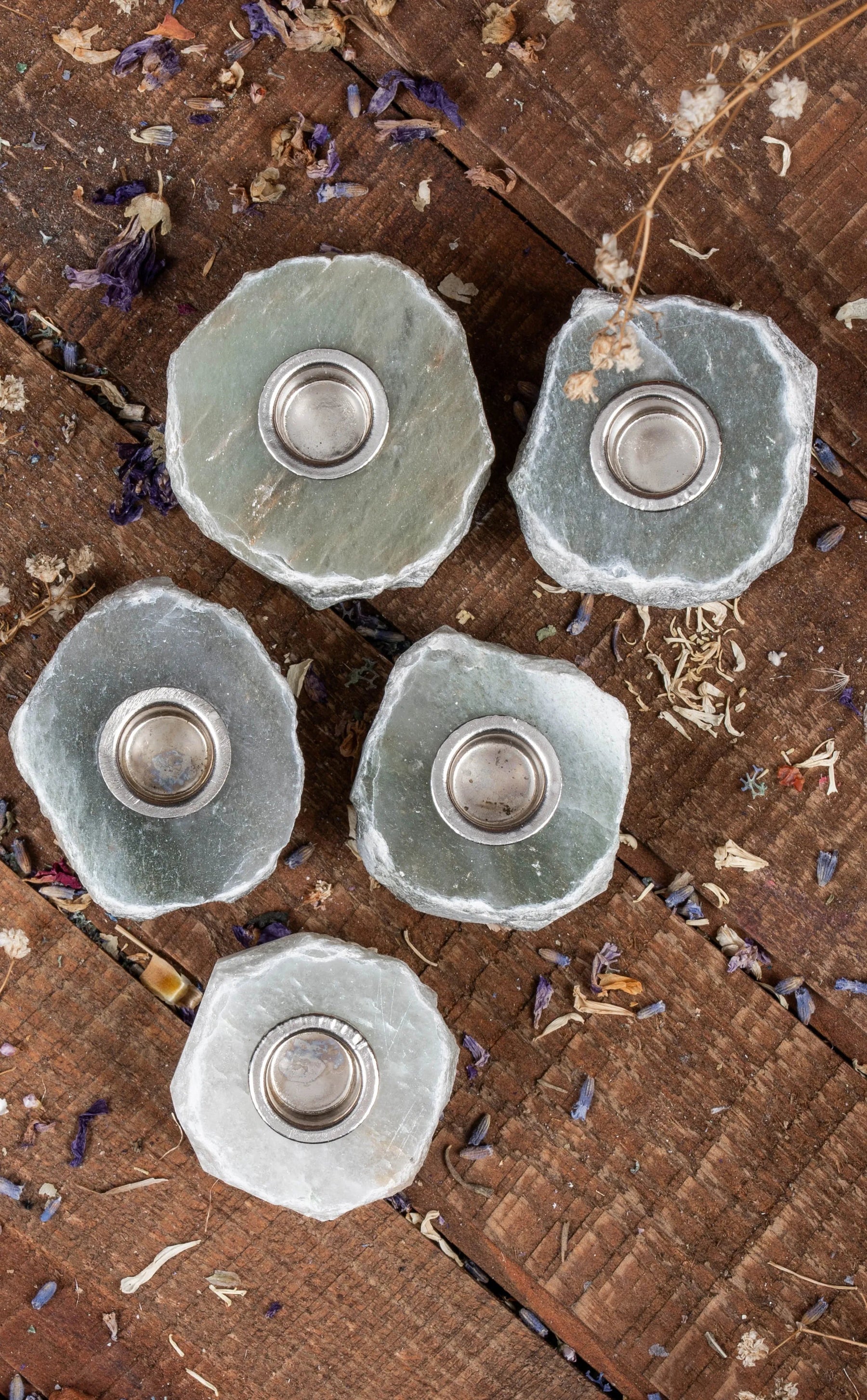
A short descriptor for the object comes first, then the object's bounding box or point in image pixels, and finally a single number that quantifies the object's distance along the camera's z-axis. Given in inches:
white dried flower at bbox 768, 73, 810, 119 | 18.9
